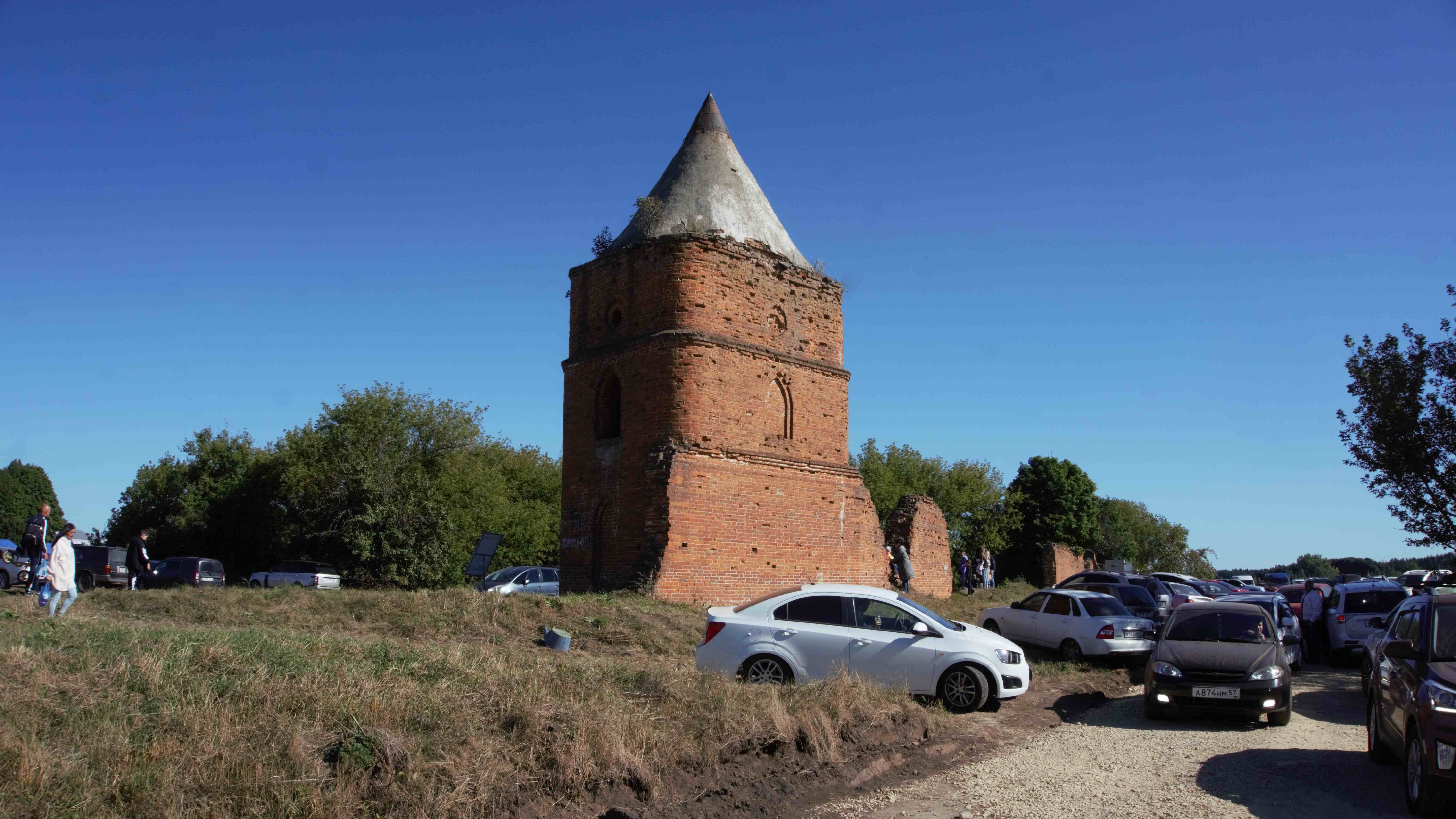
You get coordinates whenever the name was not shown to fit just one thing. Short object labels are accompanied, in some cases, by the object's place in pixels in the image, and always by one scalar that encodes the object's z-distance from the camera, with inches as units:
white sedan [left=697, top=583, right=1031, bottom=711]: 425.1
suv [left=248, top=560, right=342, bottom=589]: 1155.9
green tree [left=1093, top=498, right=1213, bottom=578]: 3336.6
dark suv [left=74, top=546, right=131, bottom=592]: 1076.5
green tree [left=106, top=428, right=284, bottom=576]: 1660.9
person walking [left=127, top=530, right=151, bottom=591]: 745.6
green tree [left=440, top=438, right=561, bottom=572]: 1606.8
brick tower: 732.7
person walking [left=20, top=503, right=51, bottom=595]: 626.8
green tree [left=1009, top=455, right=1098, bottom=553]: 2363.4
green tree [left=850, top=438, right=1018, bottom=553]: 2283.5
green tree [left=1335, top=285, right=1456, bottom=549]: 649.6
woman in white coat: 527.5
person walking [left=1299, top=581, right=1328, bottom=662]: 761.0
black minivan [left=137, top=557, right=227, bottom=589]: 1094.4
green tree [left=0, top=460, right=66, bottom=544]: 2785.4
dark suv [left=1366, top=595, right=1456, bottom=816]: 263.3
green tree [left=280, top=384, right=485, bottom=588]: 1395.2
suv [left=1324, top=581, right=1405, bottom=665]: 689.0
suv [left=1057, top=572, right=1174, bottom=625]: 821.1
